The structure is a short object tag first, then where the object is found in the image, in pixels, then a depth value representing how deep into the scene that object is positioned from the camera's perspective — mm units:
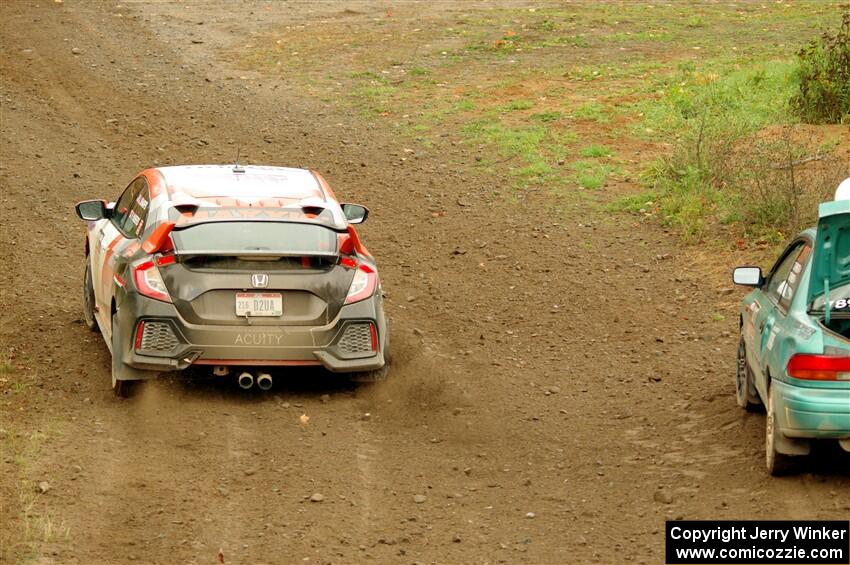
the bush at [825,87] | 38719
